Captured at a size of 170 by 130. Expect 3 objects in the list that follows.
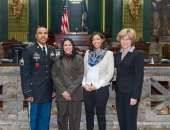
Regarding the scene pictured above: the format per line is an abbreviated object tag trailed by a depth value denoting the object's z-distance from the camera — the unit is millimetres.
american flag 14196
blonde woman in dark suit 3920
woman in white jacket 4309
